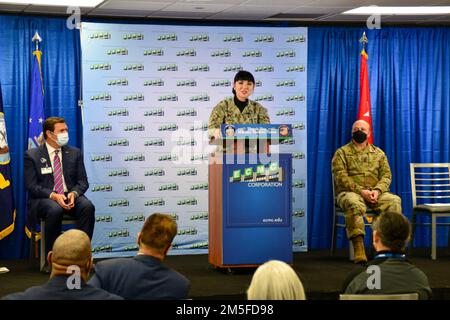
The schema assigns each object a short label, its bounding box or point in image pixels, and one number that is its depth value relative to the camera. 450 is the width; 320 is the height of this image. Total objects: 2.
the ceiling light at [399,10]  7.98
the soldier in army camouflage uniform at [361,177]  7.24
